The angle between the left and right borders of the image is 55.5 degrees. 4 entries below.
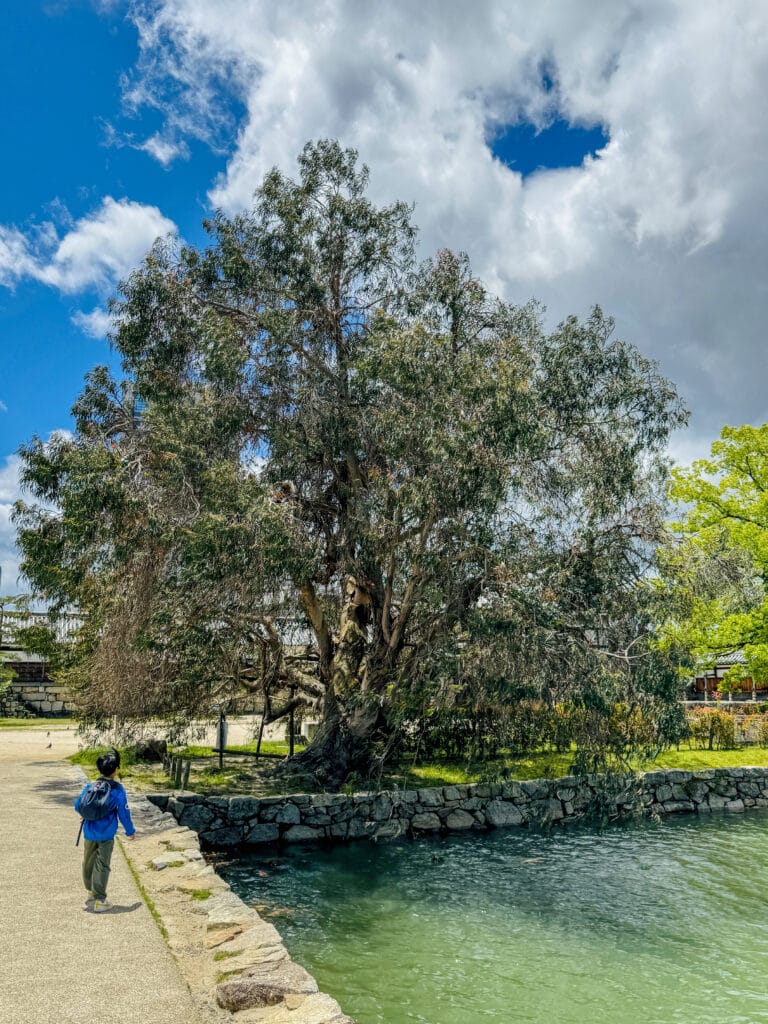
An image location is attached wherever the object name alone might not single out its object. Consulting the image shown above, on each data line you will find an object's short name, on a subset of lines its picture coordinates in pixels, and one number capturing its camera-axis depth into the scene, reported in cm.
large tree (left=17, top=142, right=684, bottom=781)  1215
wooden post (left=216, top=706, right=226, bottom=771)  1656
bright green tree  1316
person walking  598
